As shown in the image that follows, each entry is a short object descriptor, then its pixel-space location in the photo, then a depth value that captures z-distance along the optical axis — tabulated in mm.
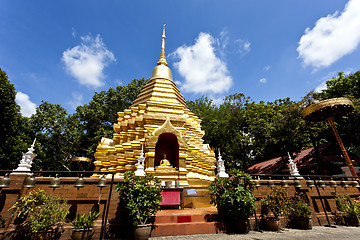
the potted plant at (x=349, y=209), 7648
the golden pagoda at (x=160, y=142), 10156
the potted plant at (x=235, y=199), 5930
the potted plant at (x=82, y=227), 4934
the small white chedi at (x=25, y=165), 5619
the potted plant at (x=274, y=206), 6632
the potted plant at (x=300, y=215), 6781
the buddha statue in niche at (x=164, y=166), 9703
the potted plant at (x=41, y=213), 5020
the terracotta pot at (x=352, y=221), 7588
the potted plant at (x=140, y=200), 5203
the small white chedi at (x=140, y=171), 6829
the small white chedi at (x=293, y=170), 8302
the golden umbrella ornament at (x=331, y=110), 10352
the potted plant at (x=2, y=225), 4852
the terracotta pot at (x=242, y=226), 5996
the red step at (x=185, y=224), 5723
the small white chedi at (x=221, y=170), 7088
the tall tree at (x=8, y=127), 17041
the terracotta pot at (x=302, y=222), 6762
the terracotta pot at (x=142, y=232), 5098
